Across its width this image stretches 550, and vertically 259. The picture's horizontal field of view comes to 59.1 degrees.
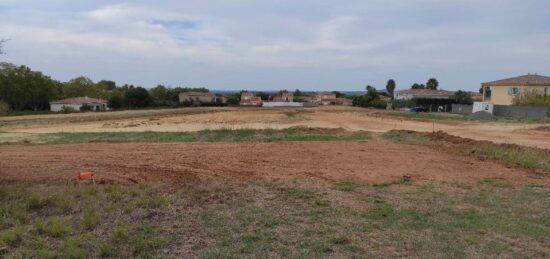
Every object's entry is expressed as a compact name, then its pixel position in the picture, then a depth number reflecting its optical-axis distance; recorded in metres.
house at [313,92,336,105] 123.97
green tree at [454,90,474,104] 84.75
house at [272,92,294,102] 123.84
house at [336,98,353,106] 112.11
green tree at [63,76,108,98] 102.31
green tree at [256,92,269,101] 135.76
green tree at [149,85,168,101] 104.62
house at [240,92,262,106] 107.03
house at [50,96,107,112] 81.56
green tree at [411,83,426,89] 129.50
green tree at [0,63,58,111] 73.94
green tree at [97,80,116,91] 141.98
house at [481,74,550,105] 57.88
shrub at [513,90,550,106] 50.52
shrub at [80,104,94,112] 80.39
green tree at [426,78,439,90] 127.56
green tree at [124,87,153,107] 88.50
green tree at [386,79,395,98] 146.75
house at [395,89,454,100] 108.06
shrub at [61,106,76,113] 73.50
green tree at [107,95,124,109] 90.18
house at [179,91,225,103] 111.66
